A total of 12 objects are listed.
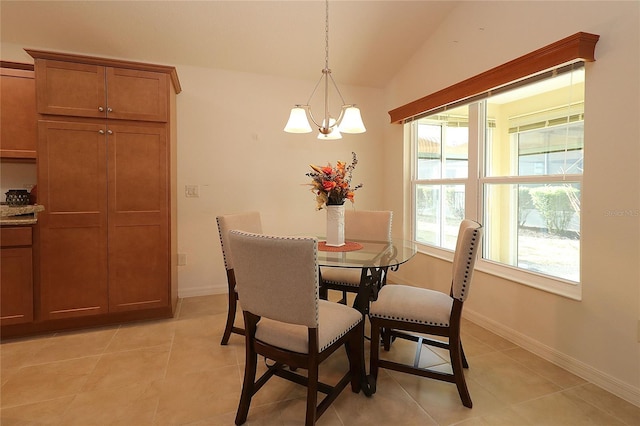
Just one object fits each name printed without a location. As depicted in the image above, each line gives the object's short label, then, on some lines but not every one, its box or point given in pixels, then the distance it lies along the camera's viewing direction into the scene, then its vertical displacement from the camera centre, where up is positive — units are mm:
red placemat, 2221 -282
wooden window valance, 1875 +964
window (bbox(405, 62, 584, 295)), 2166 +270
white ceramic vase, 2295 -138
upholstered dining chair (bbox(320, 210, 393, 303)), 2486 -242
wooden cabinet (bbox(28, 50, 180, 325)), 2504 +152
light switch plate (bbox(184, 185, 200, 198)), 3389 +161
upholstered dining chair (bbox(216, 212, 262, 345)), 2342 -396
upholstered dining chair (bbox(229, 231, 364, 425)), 1360 -480
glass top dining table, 1833 -312
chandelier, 2129 +559
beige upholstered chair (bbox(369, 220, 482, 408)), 1719 -585
